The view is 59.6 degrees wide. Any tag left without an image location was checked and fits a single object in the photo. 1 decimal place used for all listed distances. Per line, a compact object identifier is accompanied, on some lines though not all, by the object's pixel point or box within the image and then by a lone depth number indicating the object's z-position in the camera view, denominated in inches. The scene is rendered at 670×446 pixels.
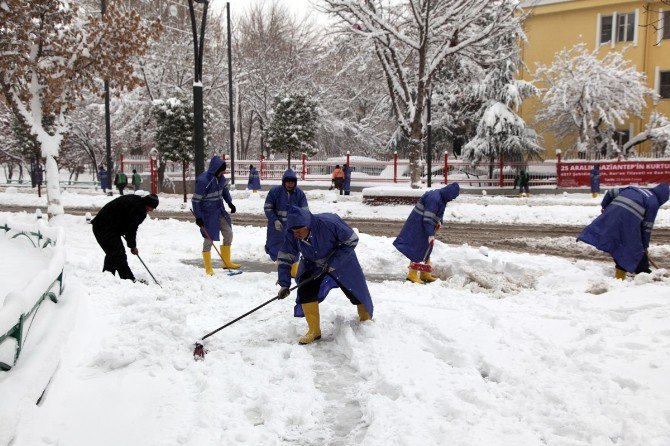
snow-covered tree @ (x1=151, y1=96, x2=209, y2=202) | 938.1
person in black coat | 292.8
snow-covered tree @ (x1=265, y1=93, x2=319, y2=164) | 1123.1
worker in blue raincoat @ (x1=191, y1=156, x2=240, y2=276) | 343.3
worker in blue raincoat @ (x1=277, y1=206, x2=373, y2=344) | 218.5
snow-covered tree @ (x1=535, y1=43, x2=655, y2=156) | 1025.5
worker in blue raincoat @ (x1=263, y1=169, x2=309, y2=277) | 328.8
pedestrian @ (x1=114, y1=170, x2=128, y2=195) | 943.7
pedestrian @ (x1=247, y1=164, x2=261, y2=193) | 1001.7
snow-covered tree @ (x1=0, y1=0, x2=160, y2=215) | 522.6
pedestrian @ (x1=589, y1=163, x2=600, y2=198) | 859.4
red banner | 911.7
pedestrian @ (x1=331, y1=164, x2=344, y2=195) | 929.5
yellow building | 1077.1
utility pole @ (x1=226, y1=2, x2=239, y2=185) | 967.6
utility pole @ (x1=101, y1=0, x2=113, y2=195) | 864.9
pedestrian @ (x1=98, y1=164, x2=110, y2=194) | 1108.5
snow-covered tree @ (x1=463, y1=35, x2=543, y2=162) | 1015.0
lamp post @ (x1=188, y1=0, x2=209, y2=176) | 475.5
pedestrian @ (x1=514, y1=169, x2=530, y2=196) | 927.7
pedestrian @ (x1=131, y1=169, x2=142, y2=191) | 1041.1
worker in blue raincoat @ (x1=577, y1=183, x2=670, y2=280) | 314.2
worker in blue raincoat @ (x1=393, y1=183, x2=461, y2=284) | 319.6
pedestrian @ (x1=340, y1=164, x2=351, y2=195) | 936.3
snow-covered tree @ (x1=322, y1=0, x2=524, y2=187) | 714.8
